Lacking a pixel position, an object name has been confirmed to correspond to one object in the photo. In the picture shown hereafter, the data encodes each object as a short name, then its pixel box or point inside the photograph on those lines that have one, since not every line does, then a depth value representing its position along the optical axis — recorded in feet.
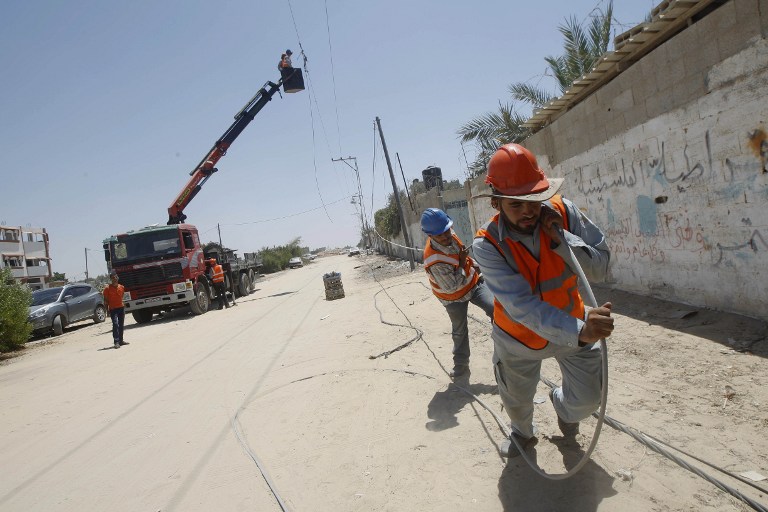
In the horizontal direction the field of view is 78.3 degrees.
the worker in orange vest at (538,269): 7.16
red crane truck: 46.57
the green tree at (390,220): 94.99
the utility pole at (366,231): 198.43
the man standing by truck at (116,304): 35.27
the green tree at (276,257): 179.57
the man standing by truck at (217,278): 53.88
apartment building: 155.33
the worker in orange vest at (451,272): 13.88
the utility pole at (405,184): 77.47
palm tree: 38.47
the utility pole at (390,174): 67.77
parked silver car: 48.91
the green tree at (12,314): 40.19
